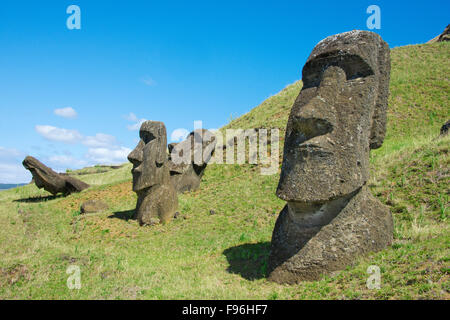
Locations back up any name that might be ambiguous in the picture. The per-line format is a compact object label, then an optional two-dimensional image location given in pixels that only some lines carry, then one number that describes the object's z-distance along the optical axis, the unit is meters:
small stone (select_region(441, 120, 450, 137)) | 12.20
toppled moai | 17.20
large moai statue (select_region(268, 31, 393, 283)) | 5.46
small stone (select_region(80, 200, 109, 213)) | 13.98
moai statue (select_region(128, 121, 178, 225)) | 11.67
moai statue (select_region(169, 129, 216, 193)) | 16.14
